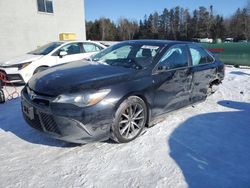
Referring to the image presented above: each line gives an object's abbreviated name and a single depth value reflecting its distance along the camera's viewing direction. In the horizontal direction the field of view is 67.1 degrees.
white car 5.38
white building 10.50
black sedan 2.37
